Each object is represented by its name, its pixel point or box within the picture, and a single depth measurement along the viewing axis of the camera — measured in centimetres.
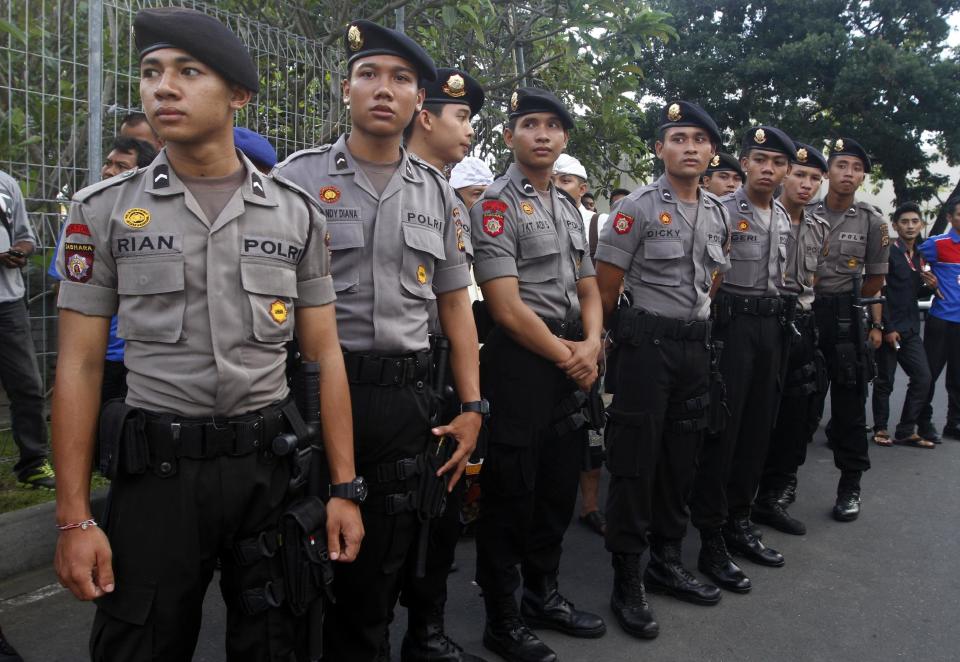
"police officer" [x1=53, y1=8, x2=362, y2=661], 178
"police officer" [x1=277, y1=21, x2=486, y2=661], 236
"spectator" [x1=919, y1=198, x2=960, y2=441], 687
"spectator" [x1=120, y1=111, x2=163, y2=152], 419
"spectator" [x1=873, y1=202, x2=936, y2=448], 657
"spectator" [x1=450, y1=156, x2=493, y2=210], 435
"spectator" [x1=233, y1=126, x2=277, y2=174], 308
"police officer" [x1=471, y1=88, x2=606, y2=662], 305
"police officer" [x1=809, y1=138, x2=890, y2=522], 468
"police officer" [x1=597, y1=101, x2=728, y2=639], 343
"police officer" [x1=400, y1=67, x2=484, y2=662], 281
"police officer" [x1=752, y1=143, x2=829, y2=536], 440
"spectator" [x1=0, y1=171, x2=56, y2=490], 420
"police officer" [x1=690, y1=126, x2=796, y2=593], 386
